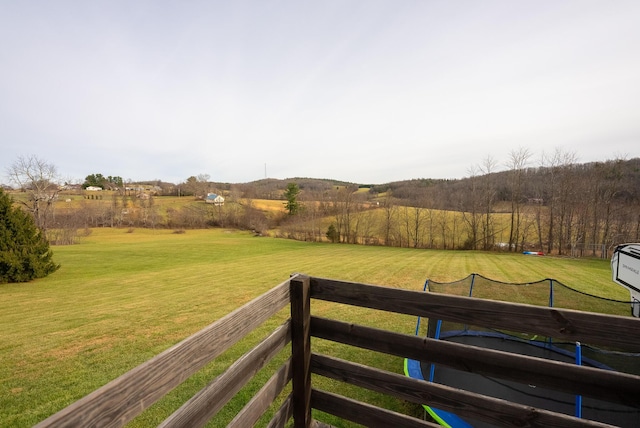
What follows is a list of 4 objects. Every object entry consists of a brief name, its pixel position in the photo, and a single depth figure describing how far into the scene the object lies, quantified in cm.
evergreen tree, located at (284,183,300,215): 5716
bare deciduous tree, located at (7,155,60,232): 3103
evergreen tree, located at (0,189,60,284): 1338
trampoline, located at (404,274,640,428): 305
